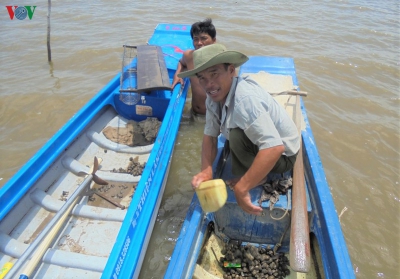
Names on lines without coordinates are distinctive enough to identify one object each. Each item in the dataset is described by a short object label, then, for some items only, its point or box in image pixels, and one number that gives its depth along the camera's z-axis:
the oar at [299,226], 1.70
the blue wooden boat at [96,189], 2.26
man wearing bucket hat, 1.78
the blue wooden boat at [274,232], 1.80
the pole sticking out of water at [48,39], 5.35
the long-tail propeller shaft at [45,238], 2.02
